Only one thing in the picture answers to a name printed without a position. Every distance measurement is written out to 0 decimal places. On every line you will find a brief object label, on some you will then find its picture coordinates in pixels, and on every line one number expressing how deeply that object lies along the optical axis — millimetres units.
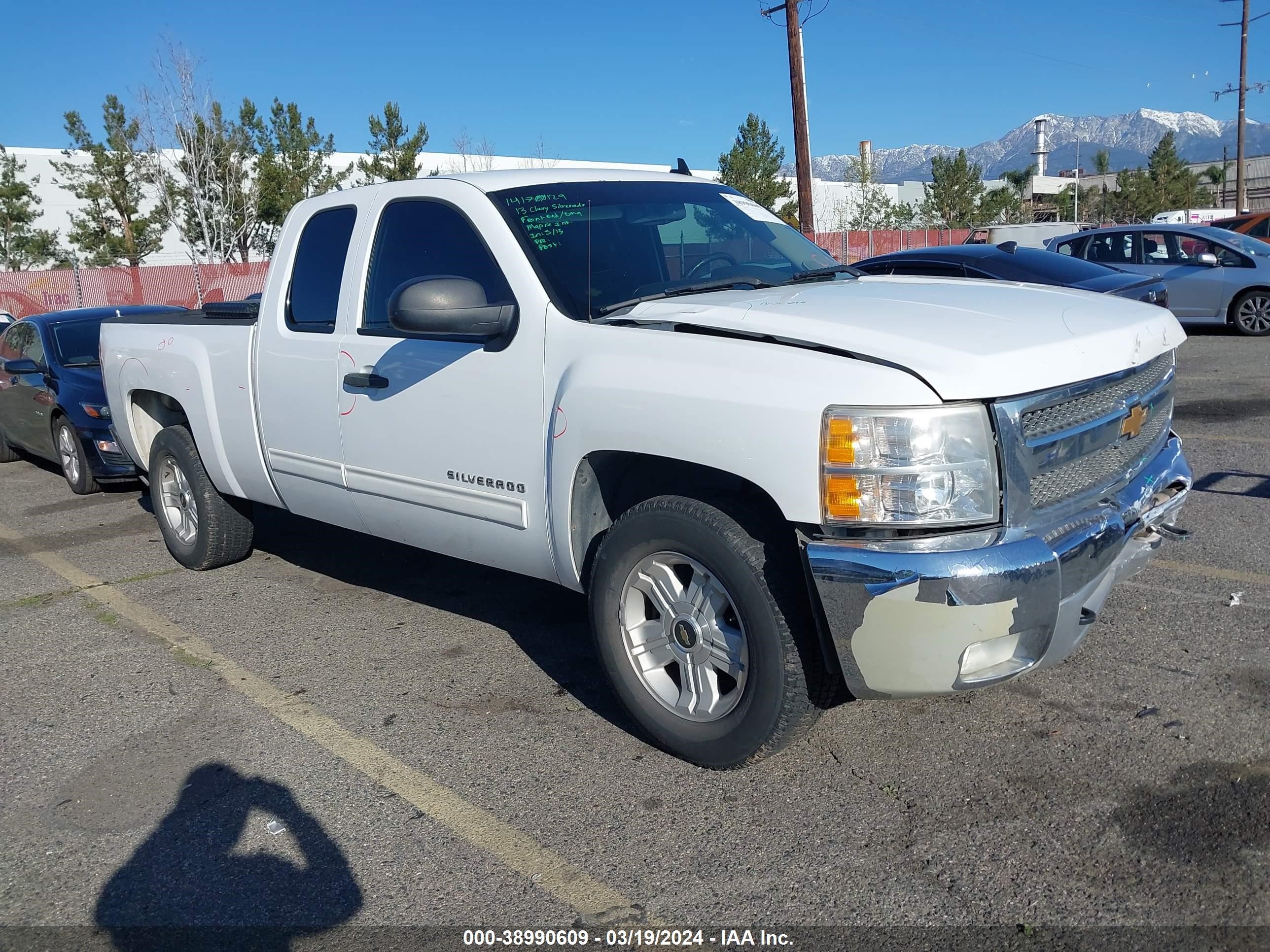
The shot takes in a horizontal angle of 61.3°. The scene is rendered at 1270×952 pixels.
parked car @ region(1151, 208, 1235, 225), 34688
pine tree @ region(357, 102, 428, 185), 32062
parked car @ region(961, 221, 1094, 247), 33688
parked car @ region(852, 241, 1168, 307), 9680
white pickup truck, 2977
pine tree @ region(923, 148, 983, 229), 46375
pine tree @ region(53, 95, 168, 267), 30172
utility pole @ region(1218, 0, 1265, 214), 41906
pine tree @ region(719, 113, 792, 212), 35938
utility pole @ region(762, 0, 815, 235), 19281
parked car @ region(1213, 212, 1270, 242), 20391
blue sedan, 8727
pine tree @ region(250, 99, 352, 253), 31578
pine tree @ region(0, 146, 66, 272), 29938
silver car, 14133
